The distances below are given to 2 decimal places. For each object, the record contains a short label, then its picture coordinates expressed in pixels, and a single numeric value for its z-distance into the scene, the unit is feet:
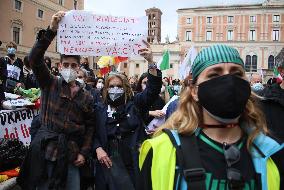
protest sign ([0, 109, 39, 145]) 13.76
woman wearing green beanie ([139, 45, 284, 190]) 4.08
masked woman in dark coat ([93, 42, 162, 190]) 8.99
